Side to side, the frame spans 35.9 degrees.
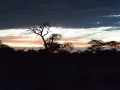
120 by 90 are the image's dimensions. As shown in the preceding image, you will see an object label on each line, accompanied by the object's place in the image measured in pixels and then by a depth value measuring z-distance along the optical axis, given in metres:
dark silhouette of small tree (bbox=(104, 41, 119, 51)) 53.42
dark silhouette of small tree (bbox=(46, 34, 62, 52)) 45.79
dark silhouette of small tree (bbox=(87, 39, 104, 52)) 52.57
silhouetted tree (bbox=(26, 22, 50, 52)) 41.31
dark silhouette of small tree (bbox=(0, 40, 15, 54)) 38.79
